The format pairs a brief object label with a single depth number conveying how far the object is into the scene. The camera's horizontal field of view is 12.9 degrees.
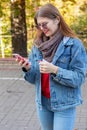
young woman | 2.91
